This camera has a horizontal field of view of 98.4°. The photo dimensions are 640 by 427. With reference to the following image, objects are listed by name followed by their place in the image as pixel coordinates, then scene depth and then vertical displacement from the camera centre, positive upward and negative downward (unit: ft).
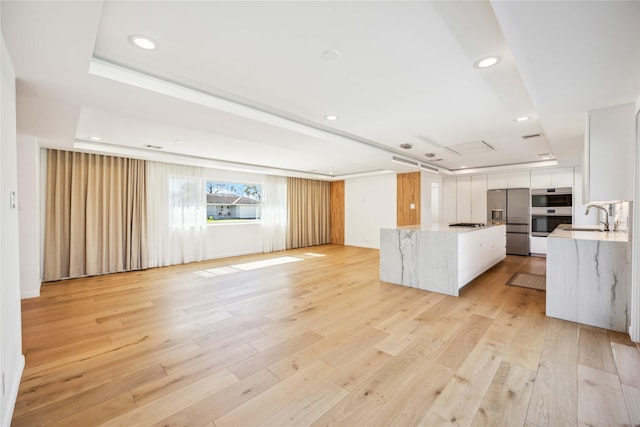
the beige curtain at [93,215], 14.93 -0.20
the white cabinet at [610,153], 8.23 +1.87
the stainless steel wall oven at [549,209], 20.40 +0.36
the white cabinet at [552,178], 20.45 +2.75
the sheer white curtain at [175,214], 18.51 -0.14
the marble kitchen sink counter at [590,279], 8.50 -2.14
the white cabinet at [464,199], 24.06 +1.30
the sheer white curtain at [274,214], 25.20 -0.15
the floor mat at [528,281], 13.23 -3.44
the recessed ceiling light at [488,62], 6.66 +3.75
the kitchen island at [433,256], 12.10 -2.05
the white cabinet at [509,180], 22.12 +2.77
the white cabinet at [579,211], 19.33 +0.20
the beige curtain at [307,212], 27.30 +0.07
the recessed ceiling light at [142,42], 5.83 +3.70
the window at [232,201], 22.34 +0.94
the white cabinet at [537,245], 21.13 -2.44
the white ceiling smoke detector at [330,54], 6.35 +3.73
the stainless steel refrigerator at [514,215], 21.74 -0.11
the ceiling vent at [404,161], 18.12 +3.57
